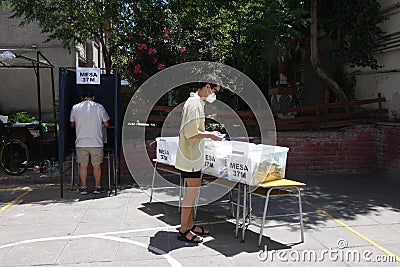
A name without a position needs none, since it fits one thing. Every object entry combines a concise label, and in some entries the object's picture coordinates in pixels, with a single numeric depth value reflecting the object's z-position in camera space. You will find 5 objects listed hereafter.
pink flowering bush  10.01
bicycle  8.92
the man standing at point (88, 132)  7.49
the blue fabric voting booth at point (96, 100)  7.41
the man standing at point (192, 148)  4.93
